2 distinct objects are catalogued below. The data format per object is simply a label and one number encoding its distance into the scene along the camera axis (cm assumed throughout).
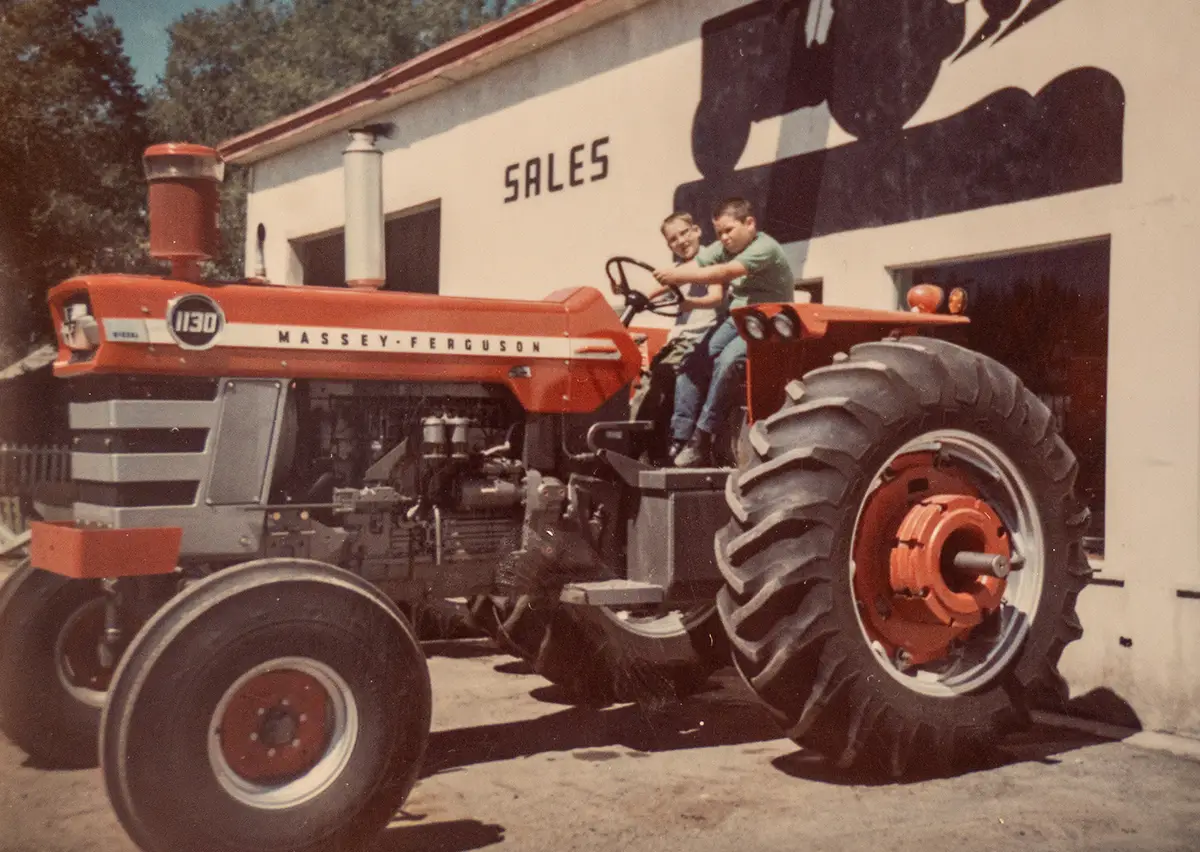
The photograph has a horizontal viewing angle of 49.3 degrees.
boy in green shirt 488
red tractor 355
